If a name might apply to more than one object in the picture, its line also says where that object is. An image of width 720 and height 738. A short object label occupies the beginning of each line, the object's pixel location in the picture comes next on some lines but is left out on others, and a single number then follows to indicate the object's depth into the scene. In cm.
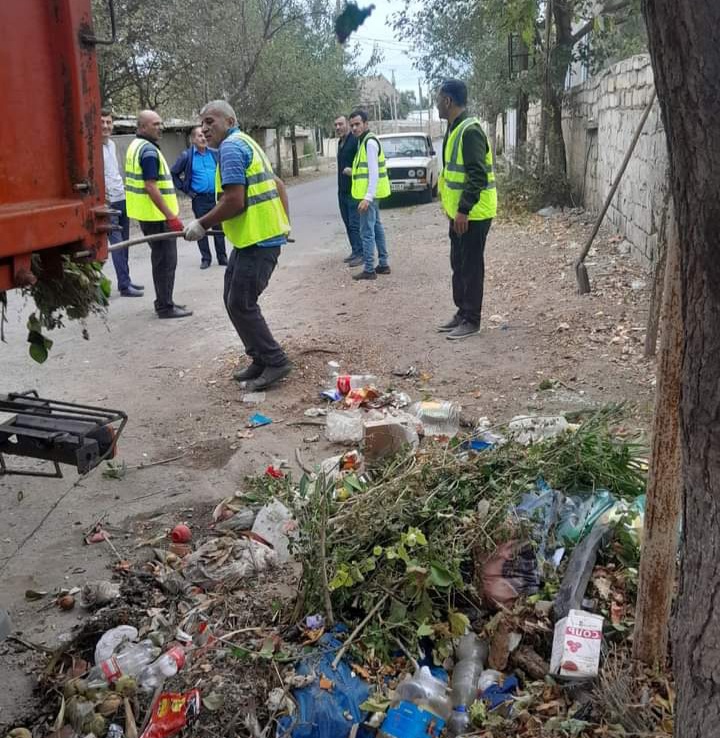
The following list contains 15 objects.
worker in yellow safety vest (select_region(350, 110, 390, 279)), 866
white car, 1670
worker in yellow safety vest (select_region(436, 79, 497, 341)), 590
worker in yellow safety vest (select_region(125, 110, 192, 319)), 721
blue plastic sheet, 231
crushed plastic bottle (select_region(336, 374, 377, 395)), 519
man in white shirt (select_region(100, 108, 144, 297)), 824
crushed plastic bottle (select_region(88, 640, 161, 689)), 258
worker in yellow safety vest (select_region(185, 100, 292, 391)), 499
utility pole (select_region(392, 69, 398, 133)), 4434
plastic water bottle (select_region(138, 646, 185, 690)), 254
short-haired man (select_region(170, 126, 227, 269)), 880
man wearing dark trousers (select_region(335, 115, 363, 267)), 932
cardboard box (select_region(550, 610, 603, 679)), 232
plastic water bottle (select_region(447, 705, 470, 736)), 231
